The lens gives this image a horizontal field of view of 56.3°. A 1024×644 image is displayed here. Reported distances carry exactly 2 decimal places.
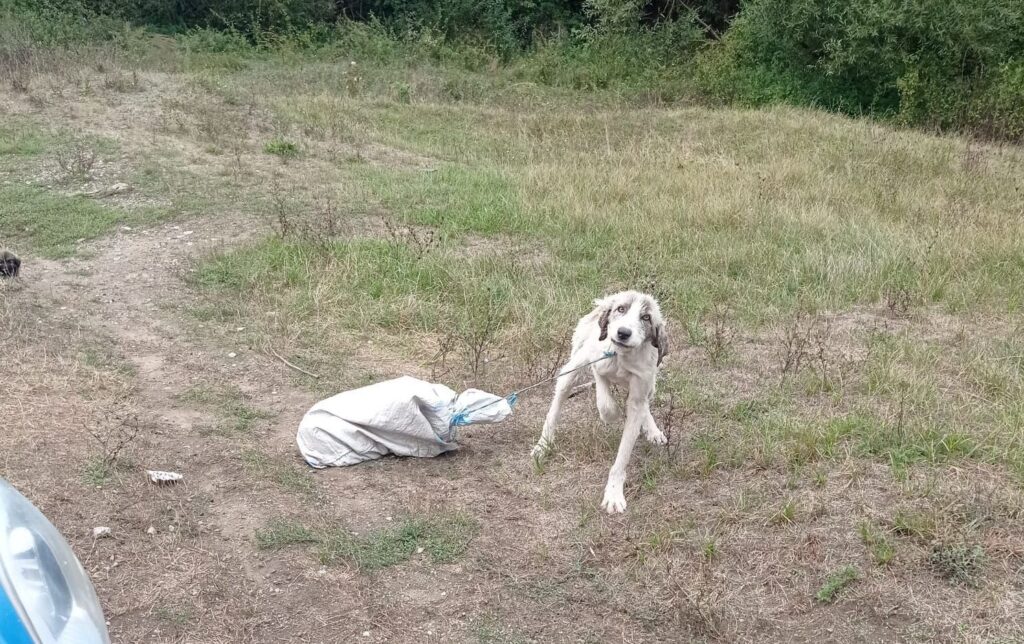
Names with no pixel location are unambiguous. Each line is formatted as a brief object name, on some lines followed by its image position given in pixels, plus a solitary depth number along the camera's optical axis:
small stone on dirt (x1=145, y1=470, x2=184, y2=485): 4.00
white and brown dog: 3.91
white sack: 4.23
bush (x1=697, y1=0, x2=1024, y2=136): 13.90
